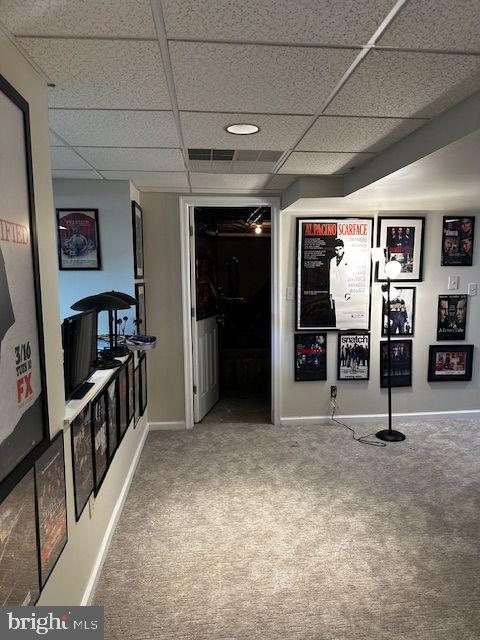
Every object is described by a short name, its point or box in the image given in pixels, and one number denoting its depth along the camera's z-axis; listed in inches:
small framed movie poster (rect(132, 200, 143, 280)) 122.9
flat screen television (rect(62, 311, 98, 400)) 64.6
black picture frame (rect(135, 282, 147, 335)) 126.1
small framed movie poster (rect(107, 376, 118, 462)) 87.7
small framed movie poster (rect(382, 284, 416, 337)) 148.6
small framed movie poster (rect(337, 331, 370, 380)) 150.1
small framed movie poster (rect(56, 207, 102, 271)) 115.6
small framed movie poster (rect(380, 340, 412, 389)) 151.6
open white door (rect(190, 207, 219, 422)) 146.7
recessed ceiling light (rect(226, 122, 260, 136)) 72.8
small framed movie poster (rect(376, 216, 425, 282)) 144.4
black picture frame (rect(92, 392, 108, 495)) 75.8
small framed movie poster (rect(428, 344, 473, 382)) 152.9
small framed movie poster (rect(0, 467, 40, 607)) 41.1
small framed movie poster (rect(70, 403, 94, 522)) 64.2
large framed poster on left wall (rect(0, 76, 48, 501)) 41.7
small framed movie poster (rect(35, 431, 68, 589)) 50.1
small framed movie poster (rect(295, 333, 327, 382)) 149.0
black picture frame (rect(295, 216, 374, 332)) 143.3
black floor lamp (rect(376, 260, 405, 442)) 132.7
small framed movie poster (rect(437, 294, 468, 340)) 150.7
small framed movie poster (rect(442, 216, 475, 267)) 146.2
